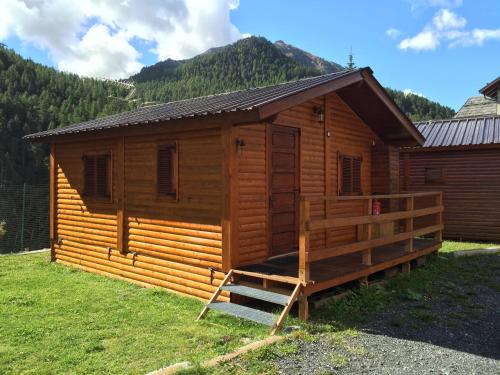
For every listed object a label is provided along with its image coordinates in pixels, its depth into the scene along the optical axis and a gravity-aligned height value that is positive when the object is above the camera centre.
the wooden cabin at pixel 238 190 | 6.69 -0.02
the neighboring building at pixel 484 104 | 21.71 +4.82
